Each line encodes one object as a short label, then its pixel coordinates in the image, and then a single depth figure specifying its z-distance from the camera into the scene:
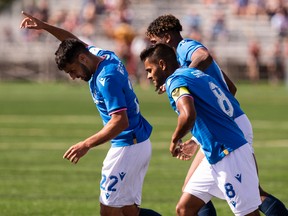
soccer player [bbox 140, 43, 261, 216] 17.58
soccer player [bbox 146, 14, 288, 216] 20.30
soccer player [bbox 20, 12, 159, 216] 18.22
